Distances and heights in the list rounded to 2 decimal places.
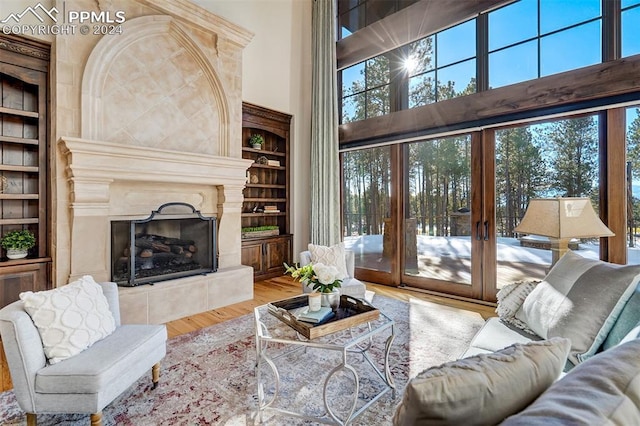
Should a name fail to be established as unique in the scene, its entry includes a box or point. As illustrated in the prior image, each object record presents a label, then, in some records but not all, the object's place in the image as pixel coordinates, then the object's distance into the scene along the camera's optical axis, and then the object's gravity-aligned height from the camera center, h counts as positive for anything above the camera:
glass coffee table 1.79 -1.15
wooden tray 1.85 -0.69
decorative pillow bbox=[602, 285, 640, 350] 1.40 -0.50
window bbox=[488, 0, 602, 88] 3.12 +1.92
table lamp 2.31 -0.06
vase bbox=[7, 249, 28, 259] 2.94 -0.37
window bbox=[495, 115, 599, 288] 3.17 +0.39
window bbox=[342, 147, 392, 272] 4.76 +0.14
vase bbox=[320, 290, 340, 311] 2.22 -0.63
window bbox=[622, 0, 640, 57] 2.87 +1.75
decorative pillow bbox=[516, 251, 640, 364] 1.46 -0.47
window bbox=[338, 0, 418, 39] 4.64 +3.23
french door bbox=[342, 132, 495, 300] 3.86 -0.01
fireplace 3.00 +0.86
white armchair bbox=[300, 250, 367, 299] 3.27 -0.78
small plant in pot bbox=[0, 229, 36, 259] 2.93 -0.27
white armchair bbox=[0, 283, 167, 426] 1.53 -0.82
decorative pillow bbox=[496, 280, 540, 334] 2.01 -0.58
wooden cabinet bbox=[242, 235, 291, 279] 4.92 -0.67
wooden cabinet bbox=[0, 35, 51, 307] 2.94 +0.61
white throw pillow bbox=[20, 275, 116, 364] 1.64 -0.59
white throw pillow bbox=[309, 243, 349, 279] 3.57 -0.50
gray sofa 0.62 -0.40
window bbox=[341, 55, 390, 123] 4.75 +2.01
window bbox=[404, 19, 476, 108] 3.93 +2.01
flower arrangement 2.09 -0.44
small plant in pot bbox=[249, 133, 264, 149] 5.08 +1.21
